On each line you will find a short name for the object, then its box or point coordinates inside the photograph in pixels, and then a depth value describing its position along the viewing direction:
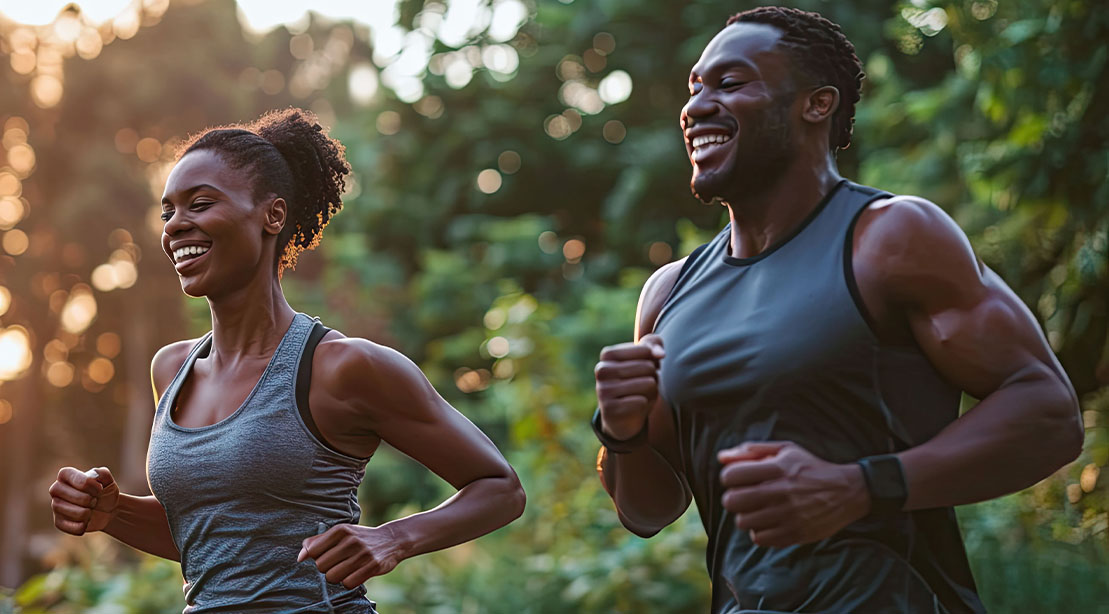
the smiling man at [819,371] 2.55
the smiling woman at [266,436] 3.01
